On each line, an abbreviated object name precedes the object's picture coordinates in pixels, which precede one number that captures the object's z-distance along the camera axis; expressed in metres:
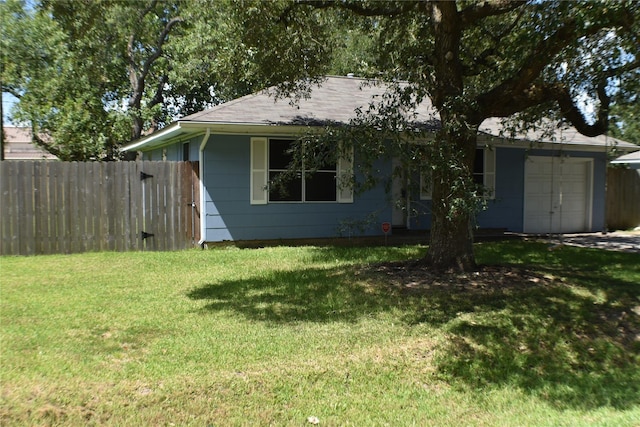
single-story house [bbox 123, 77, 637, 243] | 11.45
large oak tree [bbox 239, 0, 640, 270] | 7.25
